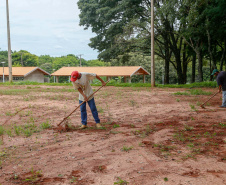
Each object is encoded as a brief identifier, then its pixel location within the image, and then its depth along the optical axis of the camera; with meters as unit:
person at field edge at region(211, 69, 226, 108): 9.68
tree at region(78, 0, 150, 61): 24.50
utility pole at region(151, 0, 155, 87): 19.25
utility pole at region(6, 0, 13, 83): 25.80
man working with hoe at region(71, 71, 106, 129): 6.64
